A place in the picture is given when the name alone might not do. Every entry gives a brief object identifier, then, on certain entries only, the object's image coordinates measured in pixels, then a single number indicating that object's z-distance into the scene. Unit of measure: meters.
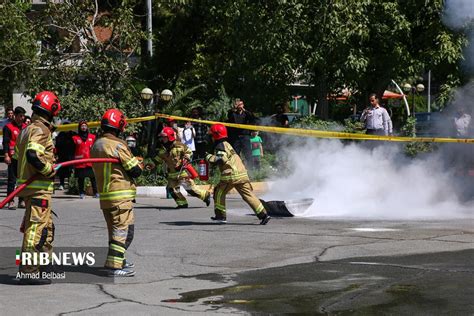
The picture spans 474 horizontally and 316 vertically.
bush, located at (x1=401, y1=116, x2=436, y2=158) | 16.19
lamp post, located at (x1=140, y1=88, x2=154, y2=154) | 21.47
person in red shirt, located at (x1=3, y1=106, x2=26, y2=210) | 15.57
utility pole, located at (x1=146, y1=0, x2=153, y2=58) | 24.75
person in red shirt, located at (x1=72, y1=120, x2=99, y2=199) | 17.81
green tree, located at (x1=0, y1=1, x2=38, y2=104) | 22.80
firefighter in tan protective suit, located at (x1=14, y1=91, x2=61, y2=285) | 8.15
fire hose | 8.09
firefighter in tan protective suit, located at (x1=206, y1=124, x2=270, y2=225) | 12.53
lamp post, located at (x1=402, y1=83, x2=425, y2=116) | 42.83
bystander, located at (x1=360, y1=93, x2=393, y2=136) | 18.22
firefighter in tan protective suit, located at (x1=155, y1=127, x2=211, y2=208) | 15.38
